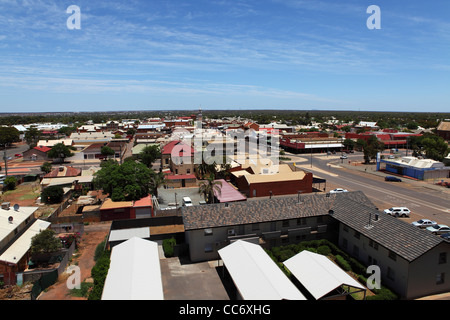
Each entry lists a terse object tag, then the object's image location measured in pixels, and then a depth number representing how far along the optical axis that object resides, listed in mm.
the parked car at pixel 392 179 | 52309
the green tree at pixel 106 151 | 77875
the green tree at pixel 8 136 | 97312
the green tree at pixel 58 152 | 74312
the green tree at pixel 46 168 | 60344
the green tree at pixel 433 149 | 64188
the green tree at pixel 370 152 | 68938
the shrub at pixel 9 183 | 49944
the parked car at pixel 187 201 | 36994
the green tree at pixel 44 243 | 24359
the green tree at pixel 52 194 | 41000
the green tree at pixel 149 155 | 60781
